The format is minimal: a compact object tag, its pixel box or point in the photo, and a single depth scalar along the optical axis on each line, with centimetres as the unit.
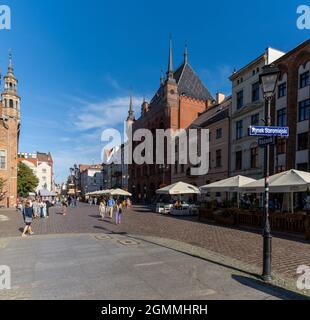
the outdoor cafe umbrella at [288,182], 1196
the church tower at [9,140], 4122
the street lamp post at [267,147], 598
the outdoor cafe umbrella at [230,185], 1663
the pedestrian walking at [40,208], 2256
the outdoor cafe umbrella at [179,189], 2238
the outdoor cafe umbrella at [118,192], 2902
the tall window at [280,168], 2312
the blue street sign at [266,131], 623
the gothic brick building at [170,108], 4769
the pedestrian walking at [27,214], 1265
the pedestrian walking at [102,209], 2162
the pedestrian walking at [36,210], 2227
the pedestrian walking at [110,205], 2209
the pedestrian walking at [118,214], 1717
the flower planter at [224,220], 1651
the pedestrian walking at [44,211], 2249
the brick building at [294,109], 2144
